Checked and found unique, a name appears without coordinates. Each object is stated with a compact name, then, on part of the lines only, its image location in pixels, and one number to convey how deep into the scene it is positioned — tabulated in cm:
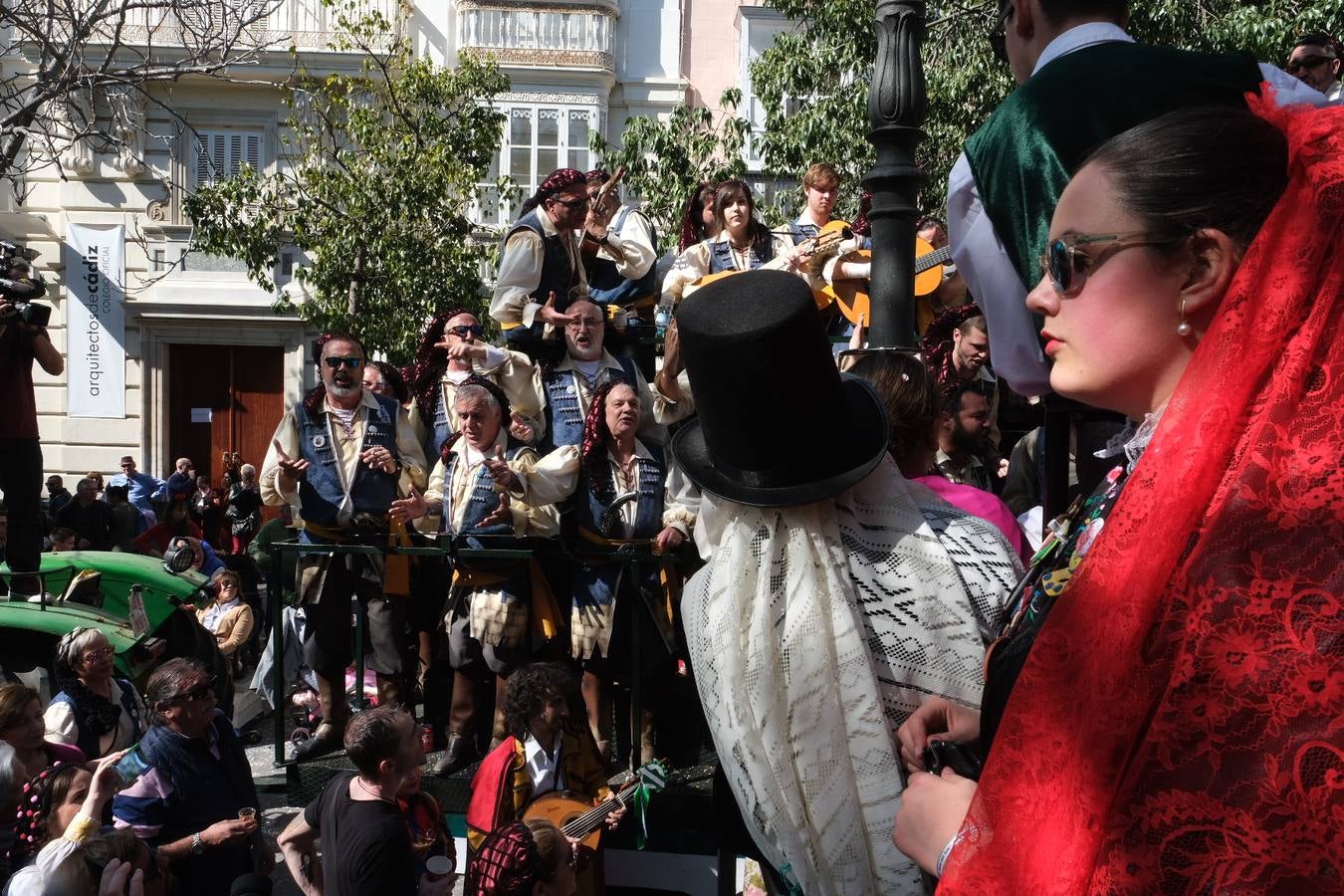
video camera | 606
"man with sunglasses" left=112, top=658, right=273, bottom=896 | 477
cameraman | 608
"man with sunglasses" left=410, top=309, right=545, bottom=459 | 657
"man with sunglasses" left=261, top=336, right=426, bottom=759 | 636
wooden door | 2284
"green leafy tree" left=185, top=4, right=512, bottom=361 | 1627
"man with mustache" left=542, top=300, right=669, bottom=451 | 654
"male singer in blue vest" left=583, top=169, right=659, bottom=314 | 720
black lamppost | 460
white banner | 2192
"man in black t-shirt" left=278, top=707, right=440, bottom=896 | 442
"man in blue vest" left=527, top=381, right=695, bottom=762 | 586
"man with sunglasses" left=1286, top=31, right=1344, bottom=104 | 479
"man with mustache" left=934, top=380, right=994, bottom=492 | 538
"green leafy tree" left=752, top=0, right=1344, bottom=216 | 1045
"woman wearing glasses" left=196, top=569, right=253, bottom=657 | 935
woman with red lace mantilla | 122
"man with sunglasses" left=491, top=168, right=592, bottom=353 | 682
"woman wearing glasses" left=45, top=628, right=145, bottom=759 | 586
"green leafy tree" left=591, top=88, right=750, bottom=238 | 1246
